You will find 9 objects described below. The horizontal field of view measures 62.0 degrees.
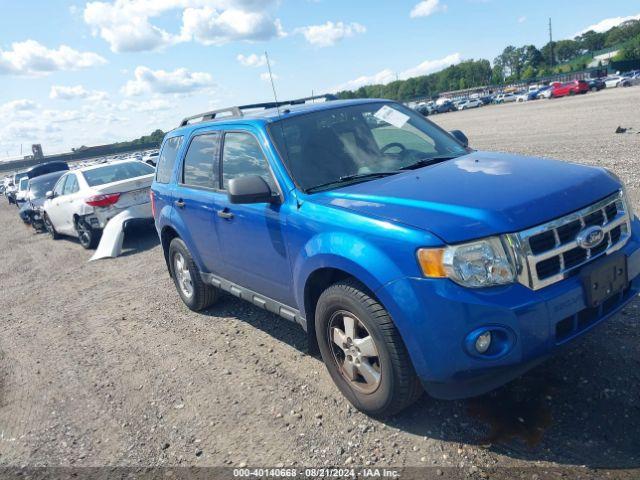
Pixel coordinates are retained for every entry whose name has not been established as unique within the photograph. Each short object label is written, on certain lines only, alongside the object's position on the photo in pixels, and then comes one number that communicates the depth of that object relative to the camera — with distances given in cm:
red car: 5416
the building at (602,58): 10228
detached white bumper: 988
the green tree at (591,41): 15312
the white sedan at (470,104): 7354
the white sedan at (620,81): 5567
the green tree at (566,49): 15612
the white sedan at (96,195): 1022
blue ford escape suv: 279
